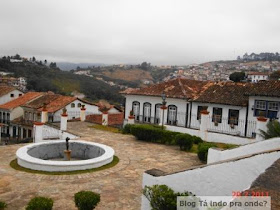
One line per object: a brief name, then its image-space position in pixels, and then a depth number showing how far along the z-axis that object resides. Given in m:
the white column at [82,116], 25.00
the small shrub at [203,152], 12.19
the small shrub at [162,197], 5.55
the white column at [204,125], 17.08
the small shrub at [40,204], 5.75
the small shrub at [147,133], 16.50
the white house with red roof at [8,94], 48.01
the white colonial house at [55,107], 35.00
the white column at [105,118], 24.41
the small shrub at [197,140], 15.56
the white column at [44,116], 21.48
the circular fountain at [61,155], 10.59
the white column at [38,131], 17.12
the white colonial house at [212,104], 18.78
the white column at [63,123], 19.41
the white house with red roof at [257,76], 77.04
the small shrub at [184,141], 14.41
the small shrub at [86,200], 6.05
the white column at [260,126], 14.33
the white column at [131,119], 21.53
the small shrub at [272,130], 12.63
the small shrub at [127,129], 18.91
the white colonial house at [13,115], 41.84
